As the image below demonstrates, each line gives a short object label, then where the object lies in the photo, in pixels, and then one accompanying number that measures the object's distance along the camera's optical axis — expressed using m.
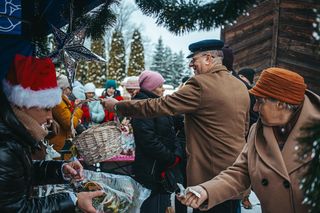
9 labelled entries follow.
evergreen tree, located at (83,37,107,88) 28.86
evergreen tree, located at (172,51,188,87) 44.12
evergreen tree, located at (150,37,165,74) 43.64
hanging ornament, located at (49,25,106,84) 2.84
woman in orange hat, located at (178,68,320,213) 2.02
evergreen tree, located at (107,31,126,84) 29.53
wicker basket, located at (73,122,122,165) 3.17
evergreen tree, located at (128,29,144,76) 30.34
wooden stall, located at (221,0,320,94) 2.95
